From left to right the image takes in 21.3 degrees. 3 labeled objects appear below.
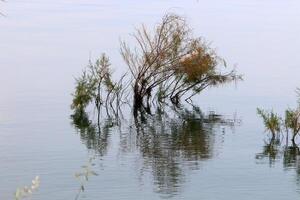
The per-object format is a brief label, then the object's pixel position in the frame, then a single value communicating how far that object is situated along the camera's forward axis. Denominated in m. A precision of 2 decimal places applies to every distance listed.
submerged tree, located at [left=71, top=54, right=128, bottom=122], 37.34
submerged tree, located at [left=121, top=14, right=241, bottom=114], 38.56
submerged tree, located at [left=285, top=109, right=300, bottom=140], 29.77
